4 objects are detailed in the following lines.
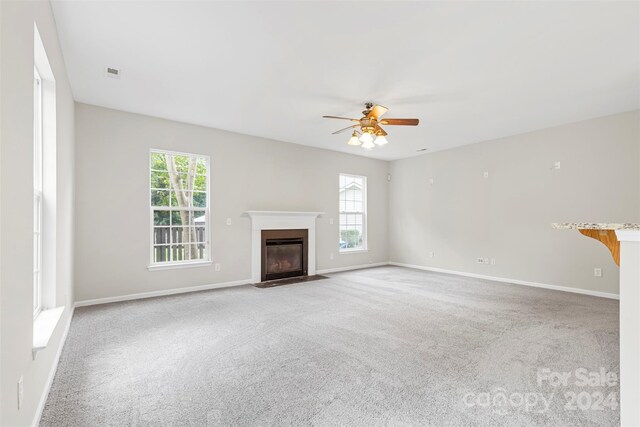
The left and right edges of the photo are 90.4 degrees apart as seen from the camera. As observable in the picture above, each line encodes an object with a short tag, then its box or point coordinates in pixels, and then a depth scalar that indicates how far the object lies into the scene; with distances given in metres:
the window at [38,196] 2.42
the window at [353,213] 7.40
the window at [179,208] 4.89
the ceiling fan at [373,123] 3.78
